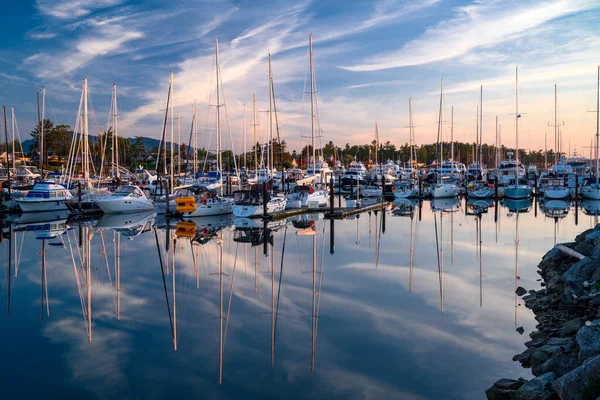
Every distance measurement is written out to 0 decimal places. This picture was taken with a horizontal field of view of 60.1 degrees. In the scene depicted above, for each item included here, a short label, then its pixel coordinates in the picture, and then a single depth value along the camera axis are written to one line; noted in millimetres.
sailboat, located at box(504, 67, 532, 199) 57825
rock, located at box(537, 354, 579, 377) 9304
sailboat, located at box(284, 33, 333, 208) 43969
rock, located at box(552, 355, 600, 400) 7328
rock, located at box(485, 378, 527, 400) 9289
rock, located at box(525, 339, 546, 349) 11674
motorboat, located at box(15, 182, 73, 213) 43375
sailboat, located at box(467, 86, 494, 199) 60906
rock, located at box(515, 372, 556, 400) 8336
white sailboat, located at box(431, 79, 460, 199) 60656
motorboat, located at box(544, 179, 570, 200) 55906
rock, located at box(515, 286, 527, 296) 16761
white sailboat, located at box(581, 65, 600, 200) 53647
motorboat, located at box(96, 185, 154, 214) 40844
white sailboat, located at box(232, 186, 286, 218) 36969
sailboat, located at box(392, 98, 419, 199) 61500
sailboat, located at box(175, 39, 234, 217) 38250
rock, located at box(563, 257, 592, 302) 13898
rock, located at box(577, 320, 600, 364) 8828
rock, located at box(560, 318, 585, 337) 11539
